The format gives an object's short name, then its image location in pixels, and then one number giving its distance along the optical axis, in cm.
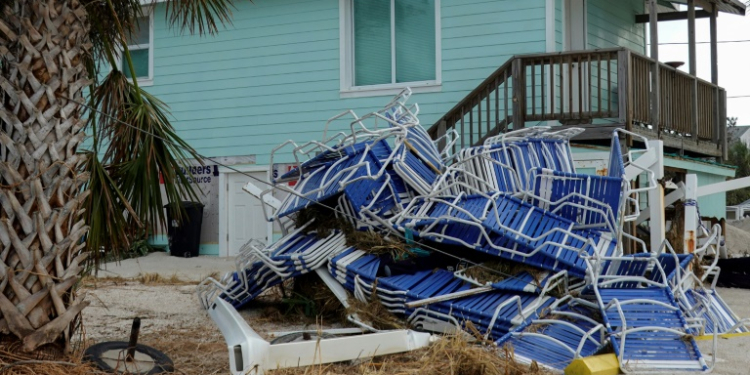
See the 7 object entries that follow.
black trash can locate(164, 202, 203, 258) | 1587
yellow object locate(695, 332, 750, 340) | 656
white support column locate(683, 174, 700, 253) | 823
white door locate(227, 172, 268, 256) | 1595
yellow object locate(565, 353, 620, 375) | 516
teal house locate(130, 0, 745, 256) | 1230
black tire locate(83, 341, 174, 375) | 517
